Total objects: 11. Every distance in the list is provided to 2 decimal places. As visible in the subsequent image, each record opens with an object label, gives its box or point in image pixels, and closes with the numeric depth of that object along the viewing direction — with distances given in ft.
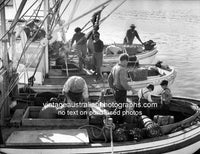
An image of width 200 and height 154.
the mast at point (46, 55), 41.70
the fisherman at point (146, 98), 29.35
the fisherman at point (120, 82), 26.45
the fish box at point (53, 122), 25.95
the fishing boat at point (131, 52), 54.04
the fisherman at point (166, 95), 29.73
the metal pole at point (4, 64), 25.68
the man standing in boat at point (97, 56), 40.98
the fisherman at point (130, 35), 57.11
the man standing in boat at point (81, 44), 45.34
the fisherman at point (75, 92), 26.22
